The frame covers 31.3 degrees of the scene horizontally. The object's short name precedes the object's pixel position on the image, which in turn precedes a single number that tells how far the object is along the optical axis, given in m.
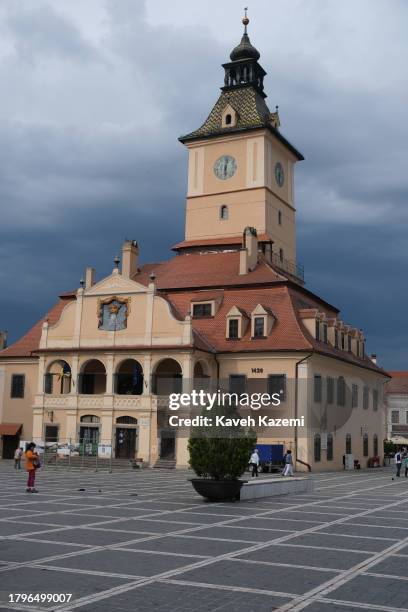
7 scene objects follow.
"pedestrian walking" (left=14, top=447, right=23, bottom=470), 41.69
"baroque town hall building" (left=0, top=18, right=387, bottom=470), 46.31
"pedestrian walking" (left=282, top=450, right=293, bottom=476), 36.91
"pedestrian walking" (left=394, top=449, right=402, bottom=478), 42.25
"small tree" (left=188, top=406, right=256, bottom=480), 23.11
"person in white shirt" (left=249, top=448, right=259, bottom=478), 37.19
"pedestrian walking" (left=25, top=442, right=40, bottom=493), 25.59
